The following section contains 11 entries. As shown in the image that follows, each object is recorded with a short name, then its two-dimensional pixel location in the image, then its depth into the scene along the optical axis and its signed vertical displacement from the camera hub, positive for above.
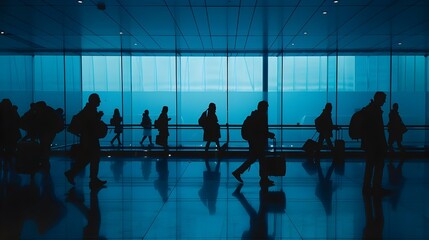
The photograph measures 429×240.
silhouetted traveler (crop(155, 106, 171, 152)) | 13.96 -0.71
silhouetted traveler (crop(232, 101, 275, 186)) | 8.37 -0.70
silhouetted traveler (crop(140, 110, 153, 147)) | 15.90 -0.69
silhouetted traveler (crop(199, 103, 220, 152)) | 12.74 -0.62
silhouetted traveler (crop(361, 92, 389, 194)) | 7.27 -0.63
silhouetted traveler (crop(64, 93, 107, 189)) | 8.05 -0.68
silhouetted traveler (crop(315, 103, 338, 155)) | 12.31 -0.58
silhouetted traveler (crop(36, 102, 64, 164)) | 9.97 -0.48
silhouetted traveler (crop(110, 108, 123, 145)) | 15.92 -0.66
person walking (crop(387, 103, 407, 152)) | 13.64 -0.71
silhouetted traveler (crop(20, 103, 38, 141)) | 9.95 -0.38
